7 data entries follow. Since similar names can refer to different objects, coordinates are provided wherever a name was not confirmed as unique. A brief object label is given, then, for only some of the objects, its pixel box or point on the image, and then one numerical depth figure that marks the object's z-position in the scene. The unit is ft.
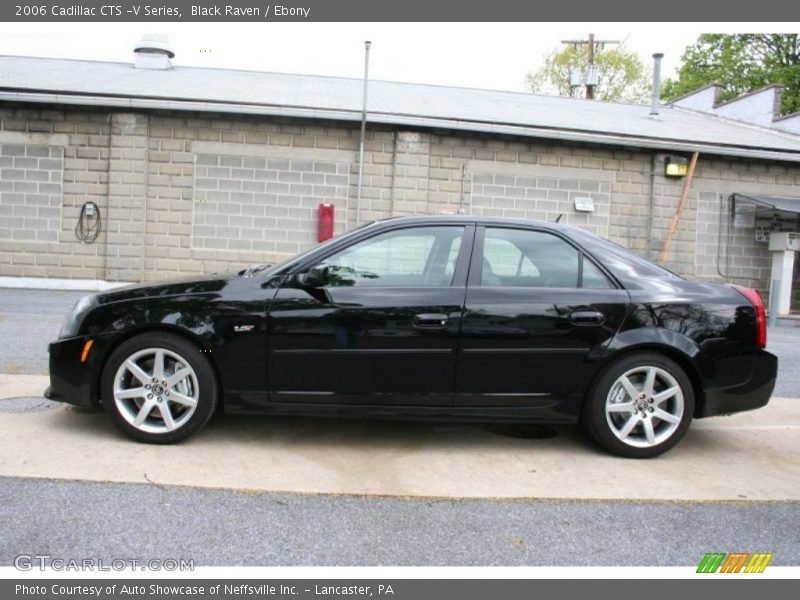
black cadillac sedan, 13.30
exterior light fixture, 42.37
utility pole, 79.90
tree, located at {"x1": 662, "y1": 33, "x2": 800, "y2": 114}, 106.52
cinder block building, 39.04
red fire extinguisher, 39.83
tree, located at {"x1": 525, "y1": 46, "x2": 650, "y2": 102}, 139.85
